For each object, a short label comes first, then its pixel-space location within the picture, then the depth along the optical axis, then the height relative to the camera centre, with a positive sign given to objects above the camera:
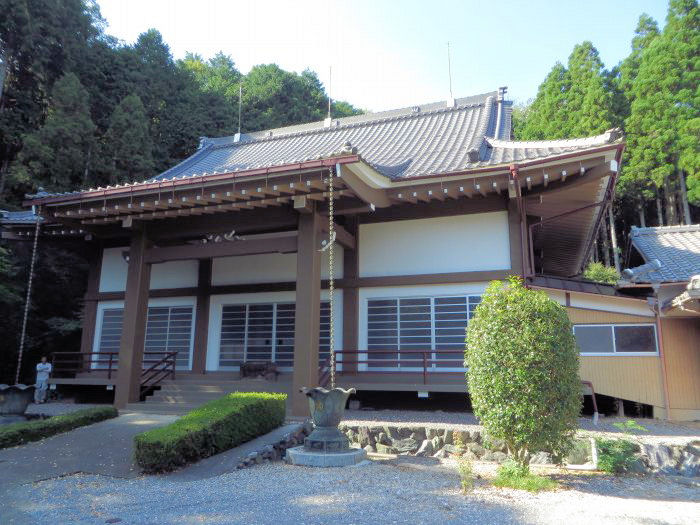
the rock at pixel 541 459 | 7.04 -1.44
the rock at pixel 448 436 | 7.37 -1.18
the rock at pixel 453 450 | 7.25 -1.36
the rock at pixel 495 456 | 7.10 -1.42
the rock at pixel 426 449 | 7.44 -1.38
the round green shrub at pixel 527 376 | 5.25 -0.21
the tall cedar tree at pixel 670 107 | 21.80 +11.33
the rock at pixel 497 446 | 6.85 -1.25
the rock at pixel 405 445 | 7.58 -1.36
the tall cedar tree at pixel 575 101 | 24.02 +13.20
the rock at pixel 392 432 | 7.73 -1.18
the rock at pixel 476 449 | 7.21 -1.34
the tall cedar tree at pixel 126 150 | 19.75 +8.11
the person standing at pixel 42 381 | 12.16 -0.74
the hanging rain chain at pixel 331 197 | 7.55 +2.53
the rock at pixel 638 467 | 6.39 -1.39
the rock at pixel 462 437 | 7.28 -1.18
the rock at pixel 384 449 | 7.62 -1.43
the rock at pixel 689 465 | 6.53 -1.38
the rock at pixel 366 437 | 7.77 -1.27
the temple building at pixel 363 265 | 8.90 +1.91
